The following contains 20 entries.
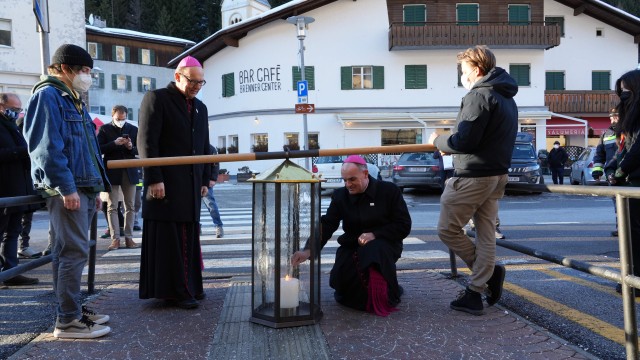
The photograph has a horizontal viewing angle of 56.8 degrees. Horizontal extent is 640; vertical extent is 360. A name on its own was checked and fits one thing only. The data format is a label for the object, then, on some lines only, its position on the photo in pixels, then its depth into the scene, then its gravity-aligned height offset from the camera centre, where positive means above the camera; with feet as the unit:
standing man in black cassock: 15.83 -0.95
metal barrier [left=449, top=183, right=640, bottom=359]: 10.41 -2.13
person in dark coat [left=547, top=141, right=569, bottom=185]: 73.72 -1.03
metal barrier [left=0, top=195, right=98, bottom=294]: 12.74 -2.41
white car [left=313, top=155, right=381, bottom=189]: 64.49 -1.46
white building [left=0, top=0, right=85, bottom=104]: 100.63 +20.70
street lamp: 62.54 +14.31
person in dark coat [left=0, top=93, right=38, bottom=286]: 20.44 -0.50
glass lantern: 13.89 -2.08
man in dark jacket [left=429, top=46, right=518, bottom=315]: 14.06 -0.28
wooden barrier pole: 14.16 +0.05
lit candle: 14.11 -3.22
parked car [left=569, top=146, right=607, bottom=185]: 64.03 -1.95
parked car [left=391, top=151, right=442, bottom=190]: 61.82 -1.83
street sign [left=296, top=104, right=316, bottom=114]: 53.67 +4.50
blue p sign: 58.68 +6.80
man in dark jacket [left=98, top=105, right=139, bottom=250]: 28.43 -0.82
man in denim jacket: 12.89 -0.15
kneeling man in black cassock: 15.42 -2.20
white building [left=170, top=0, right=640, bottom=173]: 112.78 +17.88
